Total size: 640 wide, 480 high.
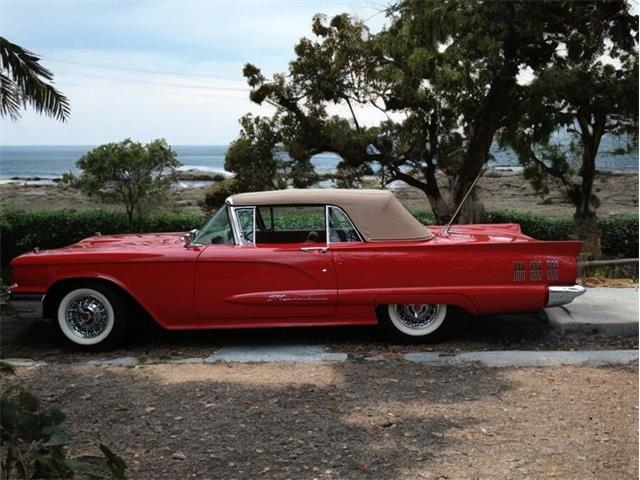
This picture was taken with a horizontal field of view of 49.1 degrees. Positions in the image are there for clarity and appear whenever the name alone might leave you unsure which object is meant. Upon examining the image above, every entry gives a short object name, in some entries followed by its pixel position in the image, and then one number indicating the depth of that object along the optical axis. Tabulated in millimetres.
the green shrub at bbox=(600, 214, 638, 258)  15492
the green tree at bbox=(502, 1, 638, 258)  11594
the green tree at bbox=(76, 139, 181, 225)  12148
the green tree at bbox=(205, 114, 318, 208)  13047
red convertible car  5891
